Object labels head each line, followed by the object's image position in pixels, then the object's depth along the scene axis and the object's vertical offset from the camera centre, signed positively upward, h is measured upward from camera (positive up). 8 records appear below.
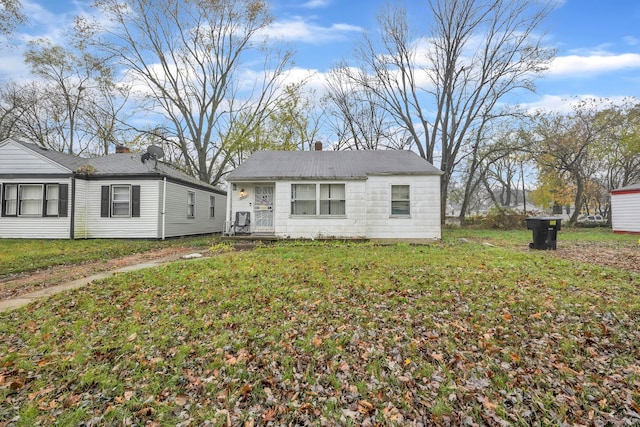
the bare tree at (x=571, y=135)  23.56 +7.12
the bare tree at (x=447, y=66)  19.91 +11.01
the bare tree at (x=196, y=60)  19.88 +11.25
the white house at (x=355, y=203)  12.36 +0.73
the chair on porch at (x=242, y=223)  12.93 -0.17
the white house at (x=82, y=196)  13.43 +1.00
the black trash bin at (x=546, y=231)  10.75 -0.33
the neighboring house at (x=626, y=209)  16.88 +0.77
